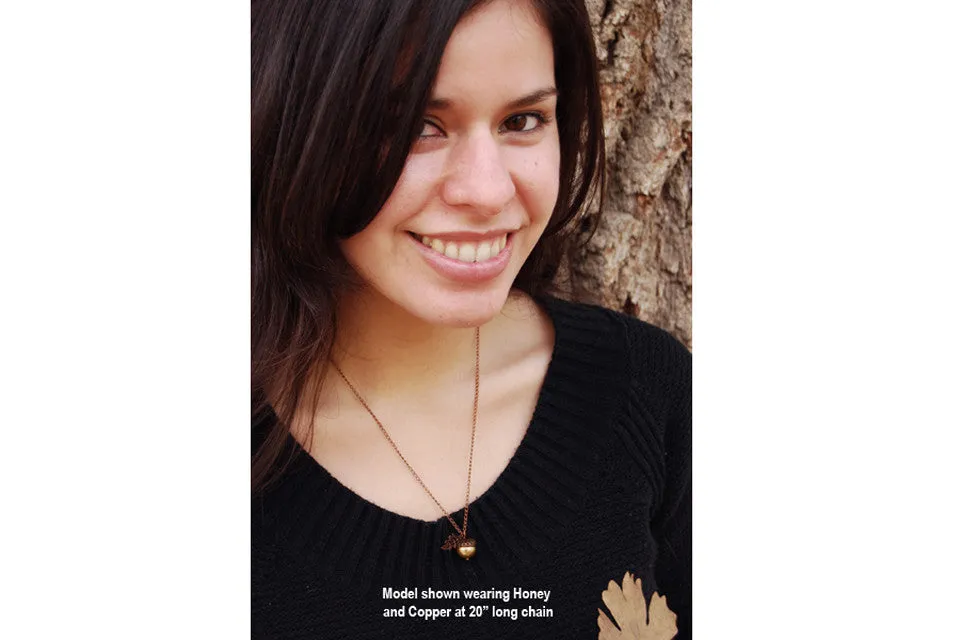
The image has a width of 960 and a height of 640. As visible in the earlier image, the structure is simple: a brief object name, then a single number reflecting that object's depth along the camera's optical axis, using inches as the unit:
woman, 54.6
